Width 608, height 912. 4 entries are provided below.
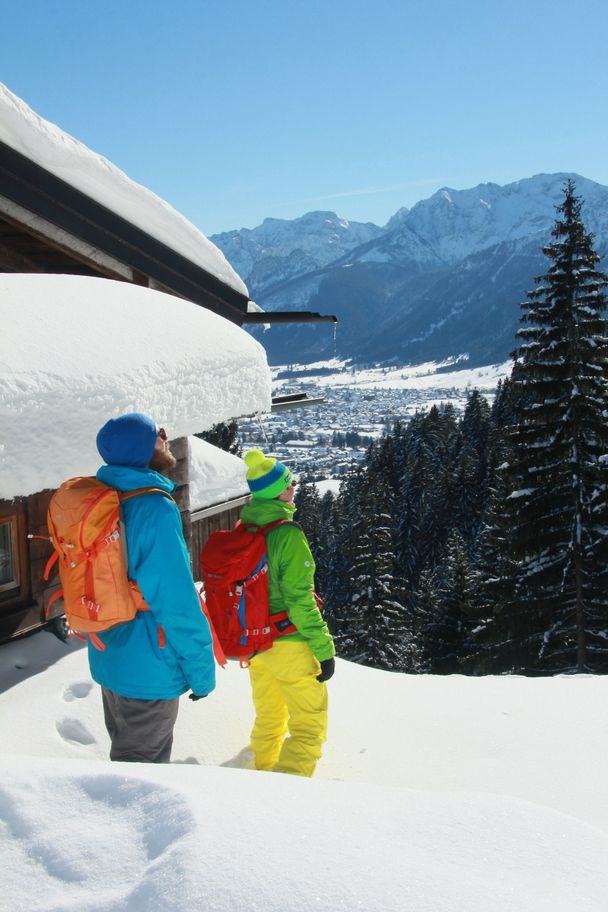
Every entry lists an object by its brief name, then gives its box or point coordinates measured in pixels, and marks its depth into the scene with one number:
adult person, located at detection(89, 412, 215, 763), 2.79
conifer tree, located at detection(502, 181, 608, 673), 13.93
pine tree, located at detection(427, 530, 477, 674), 27.52
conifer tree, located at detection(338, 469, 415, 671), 25.77
